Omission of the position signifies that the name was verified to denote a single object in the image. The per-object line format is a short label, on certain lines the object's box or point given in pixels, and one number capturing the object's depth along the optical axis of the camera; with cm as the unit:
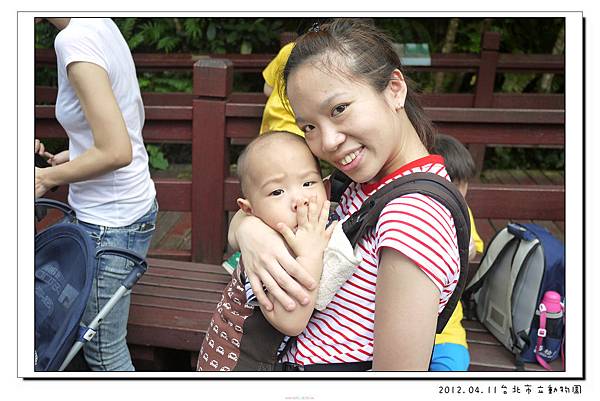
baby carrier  124
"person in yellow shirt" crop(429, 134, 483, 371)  221
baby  133
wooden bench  273
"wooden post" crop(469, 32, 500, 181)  492
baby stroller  187
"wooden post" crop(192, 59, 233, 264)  286
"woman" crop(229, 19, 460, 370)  119
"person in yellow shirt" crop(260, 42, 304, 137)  281
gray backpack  246
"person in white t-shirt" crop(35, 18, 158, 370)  193
